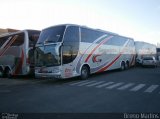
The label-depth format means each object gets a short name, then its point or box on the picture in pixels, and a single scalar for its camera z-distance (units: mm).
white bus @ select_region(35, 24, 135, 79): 8183
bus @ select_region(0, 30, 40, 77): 9903
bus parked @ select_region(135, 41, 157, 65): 17902
